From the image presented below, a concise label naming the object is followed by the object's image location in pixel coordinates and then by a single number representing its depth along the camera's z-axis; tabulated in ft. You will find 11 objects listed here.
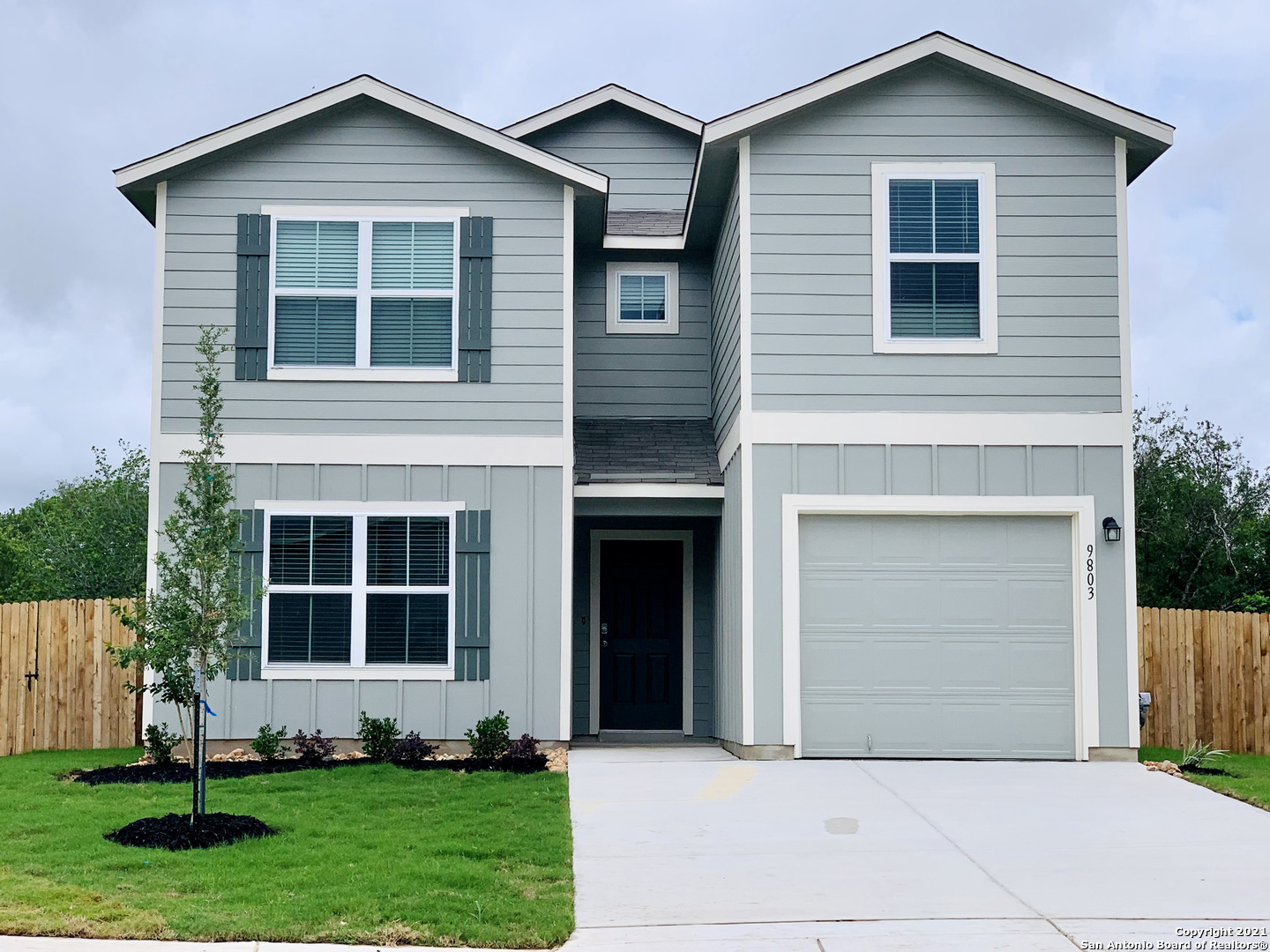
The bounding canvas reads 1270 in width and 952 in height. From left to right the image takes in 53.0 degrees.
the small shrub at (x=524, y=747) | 34.53
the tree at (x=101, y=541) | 63.77
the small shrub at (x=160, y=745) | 34.35
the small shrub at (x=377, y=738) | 35.45
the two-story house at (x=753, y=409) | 34.88
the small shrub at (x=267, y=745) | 35.12
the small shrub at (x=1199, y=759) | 34.63
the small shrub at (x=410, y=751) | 35.04
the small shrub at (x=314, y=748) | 34.94
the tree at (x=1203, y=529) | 67.51
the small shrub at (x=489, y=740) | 35.29
